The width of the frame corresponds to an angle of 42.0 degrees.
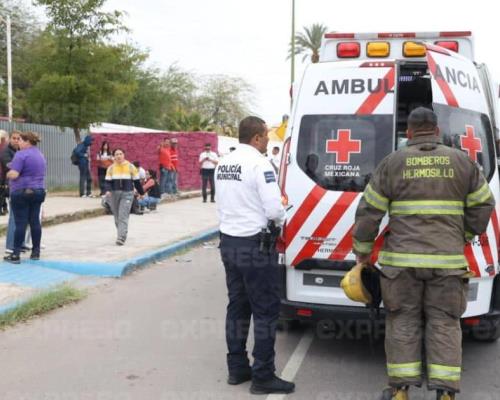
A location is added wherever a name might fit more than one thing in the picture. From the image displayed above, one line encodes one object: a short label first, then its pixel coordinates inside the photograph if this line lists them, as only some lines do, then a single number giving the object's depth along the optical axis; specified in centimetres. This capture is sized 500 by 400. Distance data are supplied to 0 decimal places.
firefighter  406
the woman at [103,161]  1748
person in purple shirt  855
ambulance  503
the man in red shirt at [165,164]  1788
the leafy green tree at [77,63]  1752
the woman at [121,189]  1035
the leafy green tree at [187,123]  4156
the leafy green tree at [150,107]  4084
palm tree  4181
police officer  456
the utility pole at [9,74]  2030
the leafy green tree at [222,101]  5744
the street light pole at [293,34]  2489
